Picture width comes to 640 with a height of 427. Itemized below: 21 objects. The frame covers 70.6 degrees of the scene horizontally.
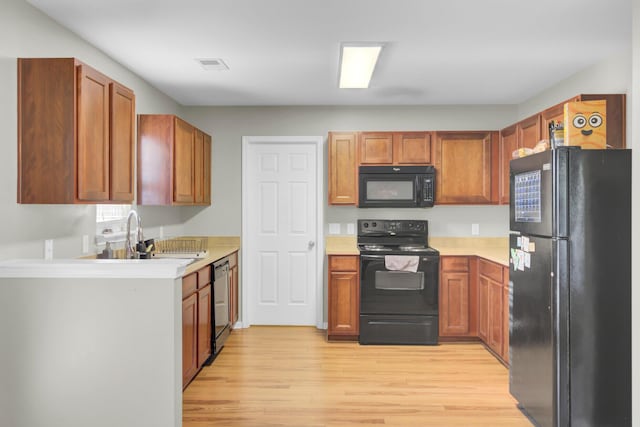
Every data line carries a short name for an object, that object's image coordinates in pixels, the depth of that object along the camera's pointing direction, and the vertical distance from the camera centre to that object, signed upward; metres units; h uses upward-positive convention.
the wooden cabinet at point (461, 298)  4.30 -0.79
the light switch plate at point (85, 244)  3.02 -0.18
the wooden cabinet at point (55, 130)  2.33 +0.45
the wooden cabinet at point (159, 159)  3.74 +0.48
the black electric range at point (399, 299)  4.30 -0.79
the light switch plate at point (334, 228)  4.91 -0.13
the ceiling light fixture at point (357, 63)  3.08 +1.15
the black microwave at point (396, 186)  4.55 +0.30
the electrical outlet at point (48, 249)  2.64 -0.19
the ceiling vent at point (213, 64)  3.41 +1.18
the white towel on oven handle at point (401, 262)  4.27 -0.43
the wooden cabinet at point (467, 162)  4.58 +0.55
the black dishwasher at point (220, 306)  3.84 -0.80
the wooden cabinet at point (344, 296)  4.38 -0.77
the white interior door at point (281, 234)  4.98 -0.20
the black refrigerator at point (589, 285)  2.38 -0.37
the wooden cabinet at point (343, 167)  4.62 +0.51
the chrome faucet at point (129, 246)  3.19 -0.21
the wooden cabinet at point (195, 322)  3.11 -0.78
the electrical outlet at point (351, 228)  4.90 -0.13
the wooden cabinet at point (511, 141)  3.77 +0.68
